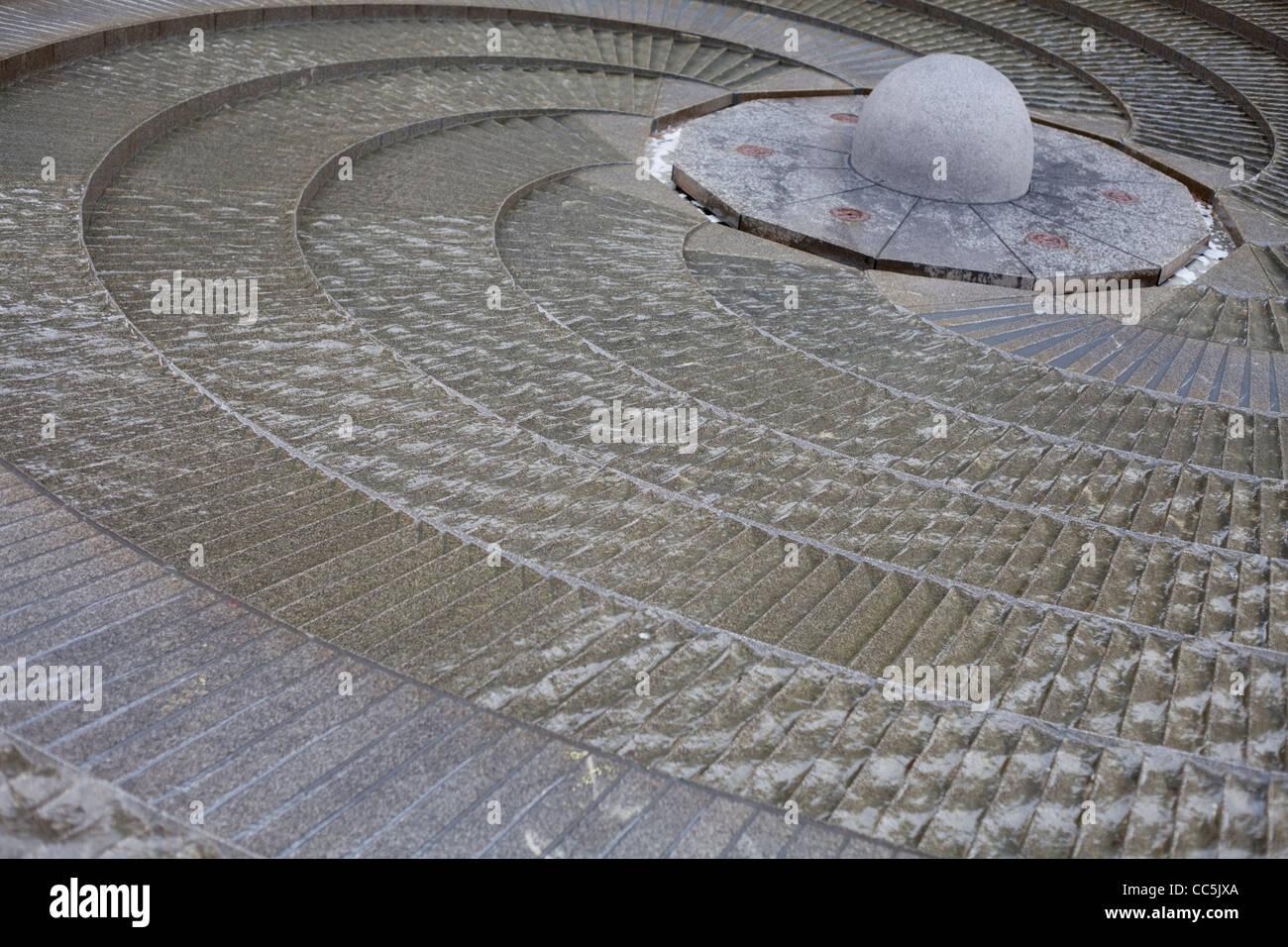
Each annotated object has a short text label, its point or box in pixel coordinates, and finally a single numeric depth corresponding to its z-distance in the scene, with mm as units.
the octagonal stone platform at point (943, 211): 11047
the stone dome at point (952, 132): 11930
